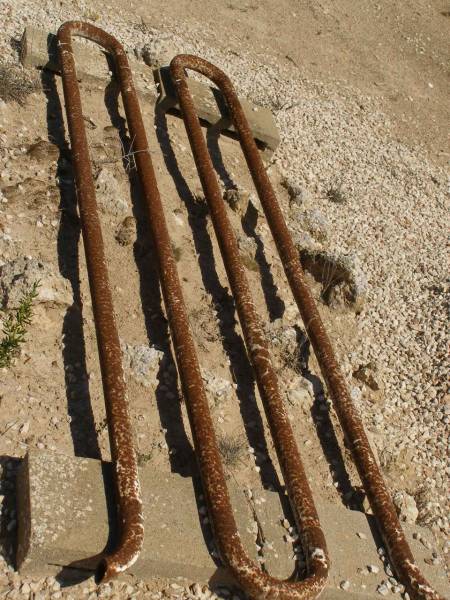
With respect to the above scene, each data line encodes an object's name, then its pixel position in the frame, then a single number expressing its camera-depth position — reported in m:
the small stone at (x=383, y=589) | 4.71
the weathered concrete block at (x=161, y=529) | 4.09
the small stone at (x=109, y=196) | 6.88
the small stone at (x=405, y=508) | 5.55
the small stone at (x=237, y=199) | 7.70
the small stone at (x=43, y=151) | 7.00
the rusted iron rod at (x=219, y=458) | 4.23
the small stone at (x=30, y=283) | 5.44
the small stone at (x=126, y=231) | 6.66
